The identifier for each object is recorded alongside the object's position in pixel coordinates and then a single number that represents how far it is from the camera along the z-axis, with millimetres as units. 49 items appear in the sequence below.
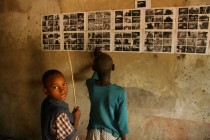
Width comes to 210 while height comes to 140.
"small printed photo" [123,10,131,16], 1959
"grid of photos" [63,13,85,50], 2184
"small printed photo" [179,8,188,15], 1765
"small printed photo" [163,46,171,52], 1852
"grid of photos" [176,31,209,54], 1738
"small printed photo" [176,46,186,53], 1802
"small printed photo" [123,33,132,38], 1976
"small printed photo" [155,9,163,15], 1842
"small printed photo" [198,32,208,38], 1726
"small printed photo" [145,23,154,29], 1880
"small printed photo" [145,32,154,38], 1889
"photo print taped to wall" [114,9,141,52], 1940
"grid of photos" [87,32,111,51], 2078
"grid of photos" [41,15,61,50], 2316
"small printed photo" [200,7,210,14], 1701
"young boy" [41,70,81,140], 1521
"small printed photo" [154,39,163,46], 1868
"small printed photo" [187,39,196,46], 1763
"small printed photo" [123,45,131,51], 1998
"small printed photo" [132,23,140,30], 1934
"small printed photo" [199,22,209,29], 1716
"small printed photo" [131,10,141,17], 1917
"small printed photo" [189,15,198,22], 1740
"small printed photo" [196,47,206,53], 1741
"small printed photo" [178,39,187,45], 1792
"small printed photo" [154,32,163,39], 1861
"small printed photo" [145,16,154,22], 1875
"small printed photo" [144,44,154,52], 1907
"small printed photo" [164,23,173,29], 1819
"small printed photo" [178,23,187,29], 1778
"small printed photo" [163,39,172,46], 1840
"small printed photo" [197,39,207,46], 1732
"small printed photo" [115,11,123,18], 1992
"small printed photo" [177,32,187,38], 1786
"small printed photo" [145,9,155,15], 1867
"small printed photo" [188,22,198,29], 1746
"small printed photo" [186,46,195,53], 1772
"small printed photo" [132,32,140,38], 1941
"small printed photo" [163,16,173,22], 1814
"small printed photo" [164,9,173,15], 1810
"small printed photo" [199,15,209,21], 1709
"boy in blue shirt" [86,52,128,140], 1661
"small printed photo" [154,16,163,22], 1847
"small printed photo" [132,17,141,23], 1927
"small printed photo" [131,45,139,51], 1963
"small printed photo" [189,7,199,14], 1733
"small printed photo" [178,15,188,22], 1769
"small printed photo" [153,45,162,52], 1881
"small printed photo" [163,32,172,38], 1830
